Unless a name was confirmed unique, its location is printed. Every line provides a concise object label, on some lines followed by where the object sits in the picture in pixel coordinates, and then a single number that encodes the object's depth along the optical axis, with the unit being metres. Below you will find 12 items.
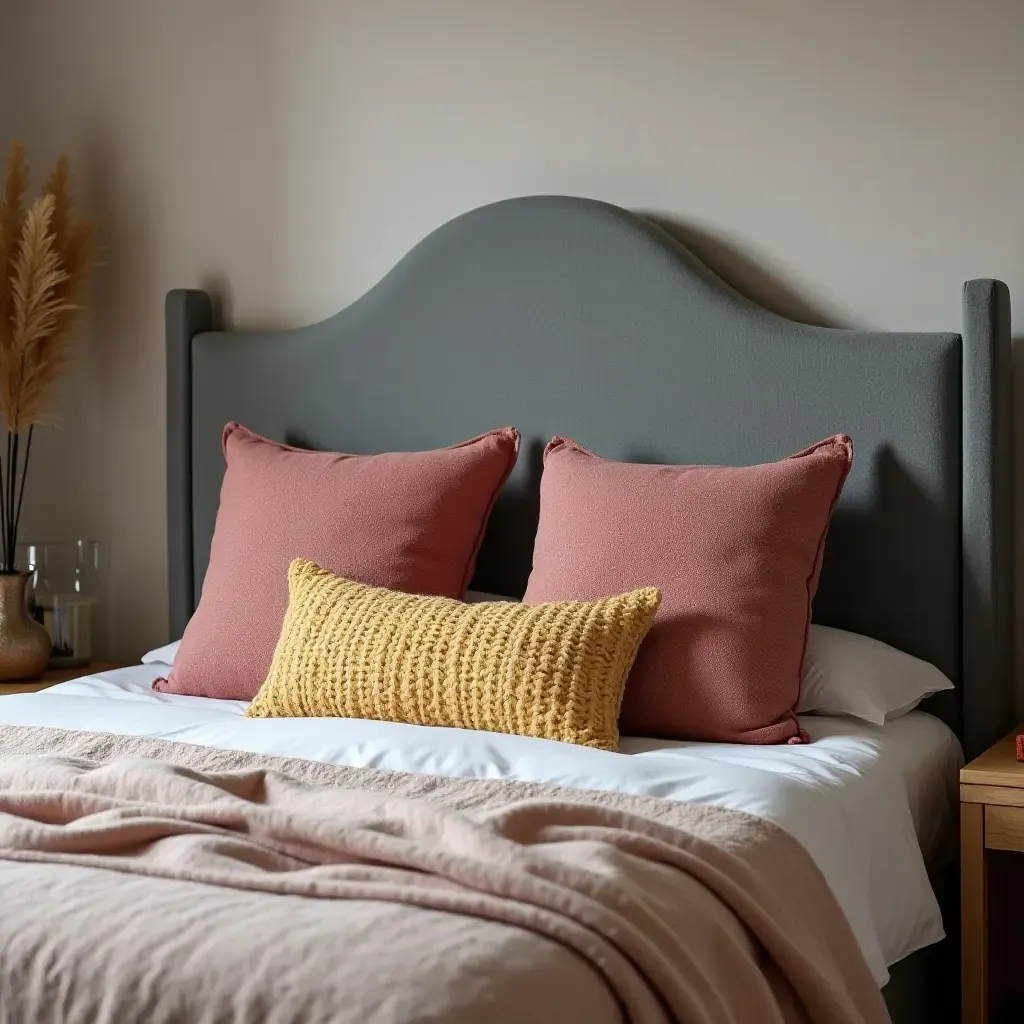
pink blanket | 1.16
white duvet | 1.70
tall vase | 2.90
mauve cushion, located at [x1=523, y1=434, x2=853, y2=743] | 2.08
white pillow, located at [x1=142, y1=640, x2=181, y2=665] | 2.74
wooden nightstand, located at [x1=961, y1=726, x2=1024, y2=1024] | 2.00
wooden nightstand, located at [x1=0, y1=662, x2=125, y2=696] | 2.84
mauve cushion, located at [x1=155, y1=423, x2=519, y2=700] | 2.43
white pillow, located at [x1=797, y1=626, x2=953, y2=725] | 2.15
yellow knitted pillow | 1.97
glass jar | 3.10
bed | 1.84
